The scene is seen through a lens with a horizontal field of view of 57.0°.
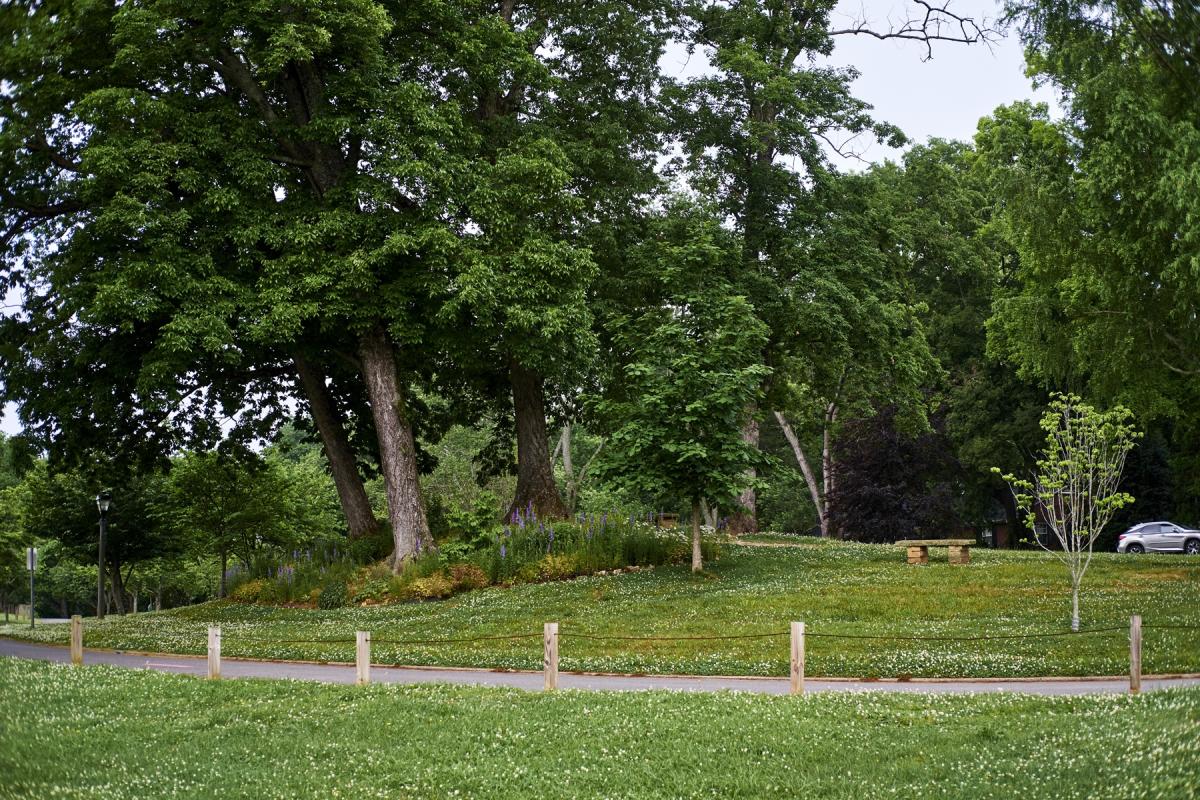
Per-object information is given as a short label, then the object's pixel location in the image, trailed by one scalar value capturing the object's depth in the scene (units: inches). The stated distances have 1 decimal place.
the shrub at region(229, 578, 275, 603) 1213.7
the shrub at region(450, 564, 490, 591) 1093.1
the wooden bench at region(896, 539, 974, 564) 1174.3
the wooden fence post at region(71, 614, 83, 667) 818.2
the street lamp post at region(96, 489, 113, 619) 1349.7
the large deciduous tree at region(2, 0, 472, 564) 999.0
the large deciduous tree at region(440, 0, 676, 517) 1087.0
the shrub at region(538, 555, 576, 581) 1105.4
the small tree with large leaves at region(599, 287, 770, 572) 1028.5
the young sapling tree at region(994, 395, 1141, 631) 823.1
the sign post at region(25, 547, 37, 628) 1358.3
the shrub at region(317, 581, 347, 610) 1118.2
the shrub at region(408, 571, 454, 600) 1070.4
